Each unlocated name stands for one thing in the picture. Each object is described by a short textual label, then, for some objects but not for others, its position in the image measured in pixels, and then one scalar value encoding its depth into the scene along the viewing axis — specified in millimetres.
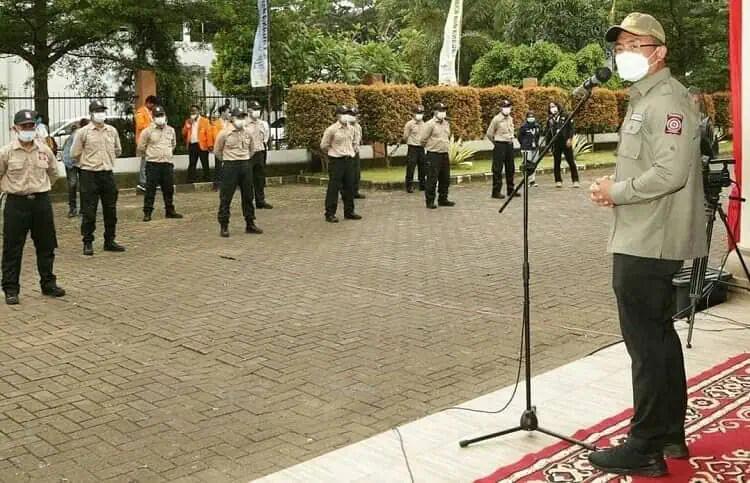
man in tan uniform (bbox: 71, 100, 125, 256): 11336
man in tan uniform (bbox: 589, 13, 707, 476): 3828
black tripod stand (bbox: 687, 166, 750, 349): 6234
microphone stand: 4270
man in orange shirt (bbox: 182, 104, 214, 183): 20203
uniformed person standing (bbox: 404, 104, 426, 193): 18828
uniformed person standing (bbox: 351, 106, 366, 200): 15180
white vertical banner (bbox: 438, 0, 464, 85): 24828
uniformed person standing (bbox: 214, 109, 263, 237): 12969
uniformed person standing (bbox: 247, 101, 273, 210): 15430
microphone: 3969
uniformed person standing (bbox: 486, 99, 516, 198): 17047
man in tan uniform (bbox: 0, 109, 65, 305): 8633
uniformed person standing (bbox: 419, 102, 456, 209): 15828
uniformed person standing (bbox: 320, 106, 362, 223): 14289
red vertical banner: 7383
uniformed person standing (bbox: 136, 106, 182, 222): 14180
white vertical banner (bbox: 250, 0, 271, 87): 20047
